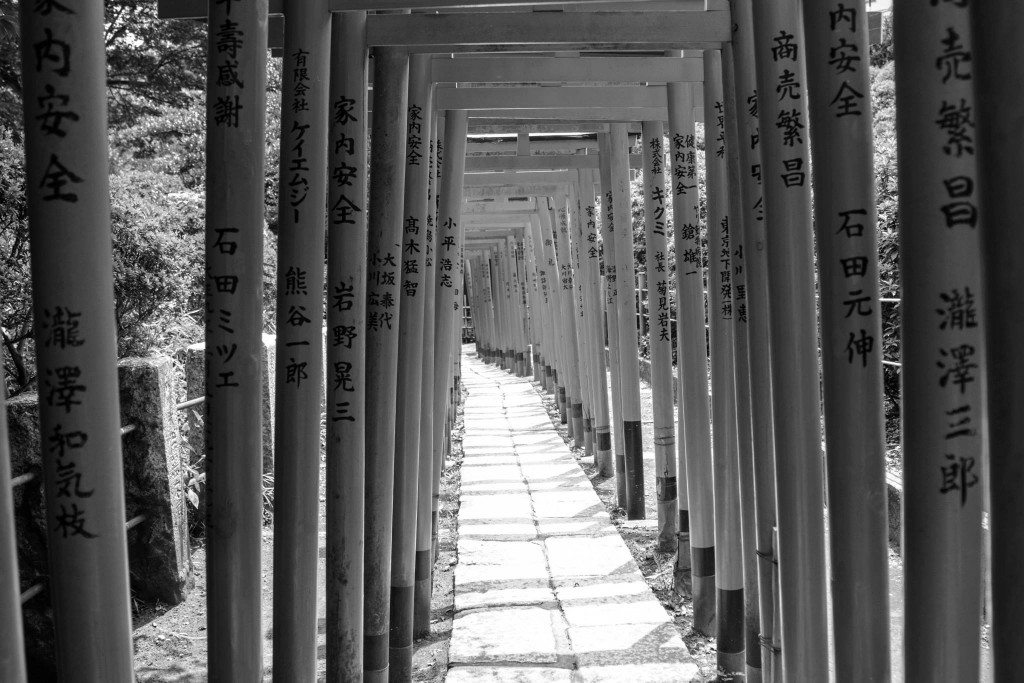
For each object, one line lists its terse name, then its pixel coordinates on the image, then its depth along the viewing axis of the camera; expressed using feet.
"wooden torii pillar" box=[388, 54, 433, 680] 14.25
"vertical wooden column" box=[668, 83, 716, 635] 16.49
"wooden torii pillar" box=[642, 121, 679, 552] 19.97
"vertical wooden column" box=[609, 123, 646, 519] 24.50
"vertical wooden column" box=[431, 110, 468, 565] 17.72
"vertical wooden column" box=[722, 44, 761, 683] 12.13
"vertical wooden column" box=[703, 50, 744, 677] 14.21
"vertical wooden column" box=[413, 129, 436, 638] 16.84
